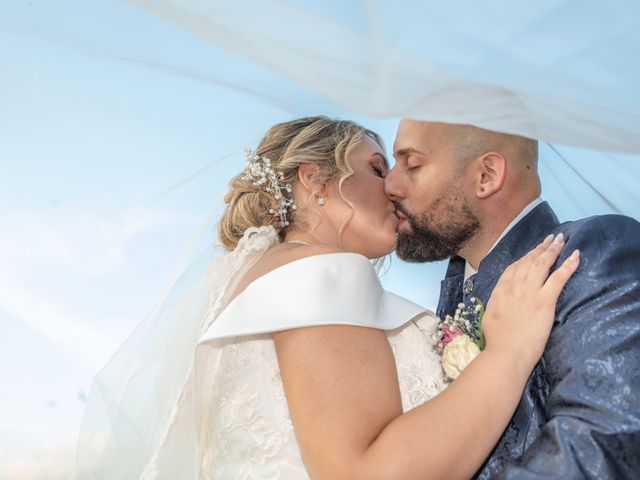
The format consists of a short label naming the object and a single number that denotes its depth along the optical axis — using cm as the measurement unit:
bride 250
